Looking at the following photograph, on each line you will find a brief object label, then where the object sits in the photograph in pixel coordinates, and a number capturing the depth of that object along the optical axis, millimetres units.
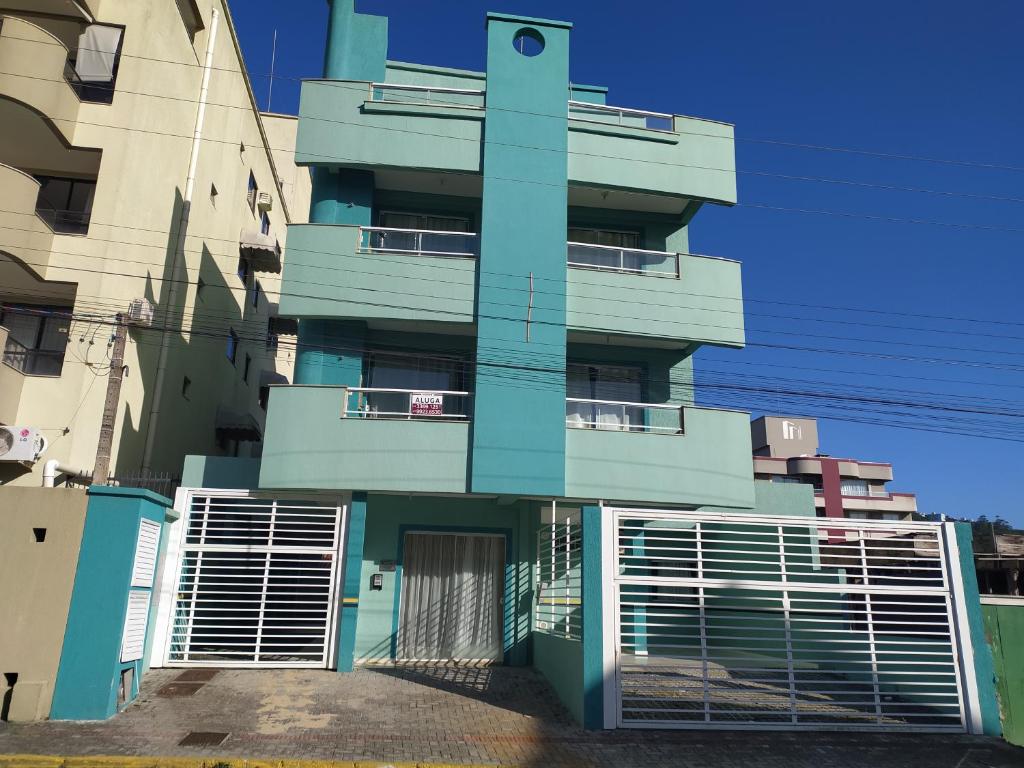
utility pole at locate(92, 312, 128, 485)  9930
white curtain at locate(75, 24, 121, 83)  15547
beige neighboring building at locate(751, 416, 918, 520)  56375
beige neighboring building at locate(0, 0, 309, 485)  13984
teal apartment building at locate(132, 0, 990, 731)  12680
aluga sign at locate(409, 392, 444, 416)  13586
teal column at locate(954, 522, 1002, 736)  9906
